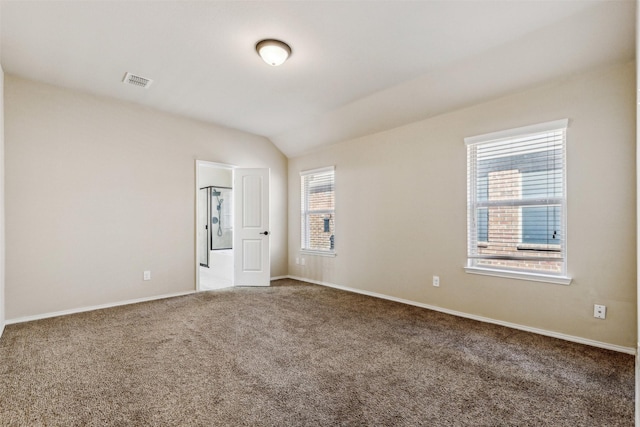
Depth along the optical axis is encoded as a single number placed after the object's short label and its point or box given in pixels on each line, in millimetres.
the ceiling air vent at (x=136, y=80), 3430
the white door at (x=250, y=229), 5336
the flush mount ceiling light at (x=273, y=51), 2740
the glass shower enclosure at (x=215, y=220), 7804
